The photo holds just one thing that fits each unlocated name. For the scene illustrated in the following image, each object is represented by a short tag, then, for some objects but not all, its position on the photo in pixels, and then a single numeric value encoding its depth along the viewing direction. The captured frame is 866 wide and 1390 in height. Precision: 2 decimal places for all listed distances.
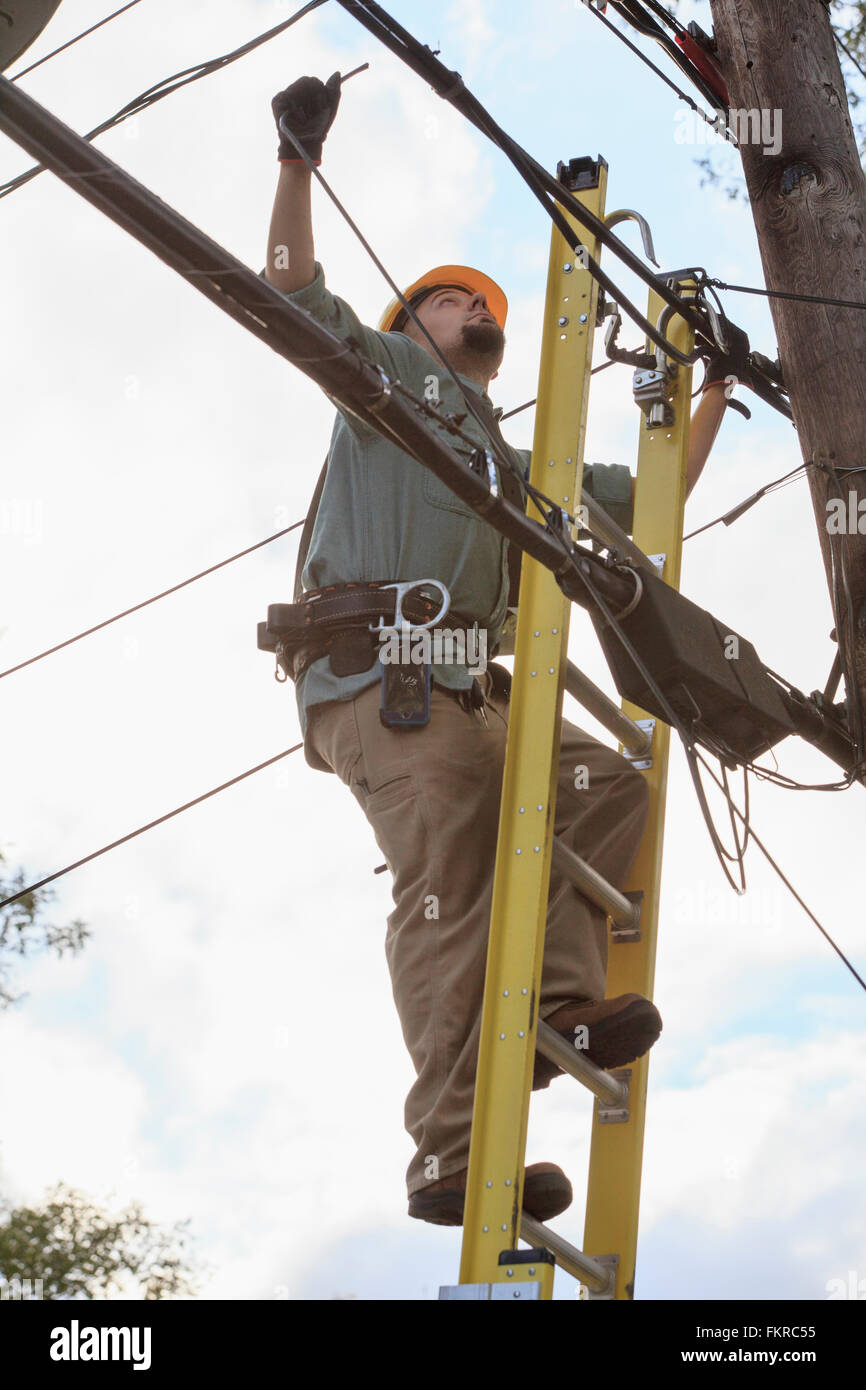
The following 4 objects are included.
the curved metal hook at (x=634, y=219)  8.94
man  6.83
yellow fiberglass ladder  6.18
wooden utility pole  8.59
